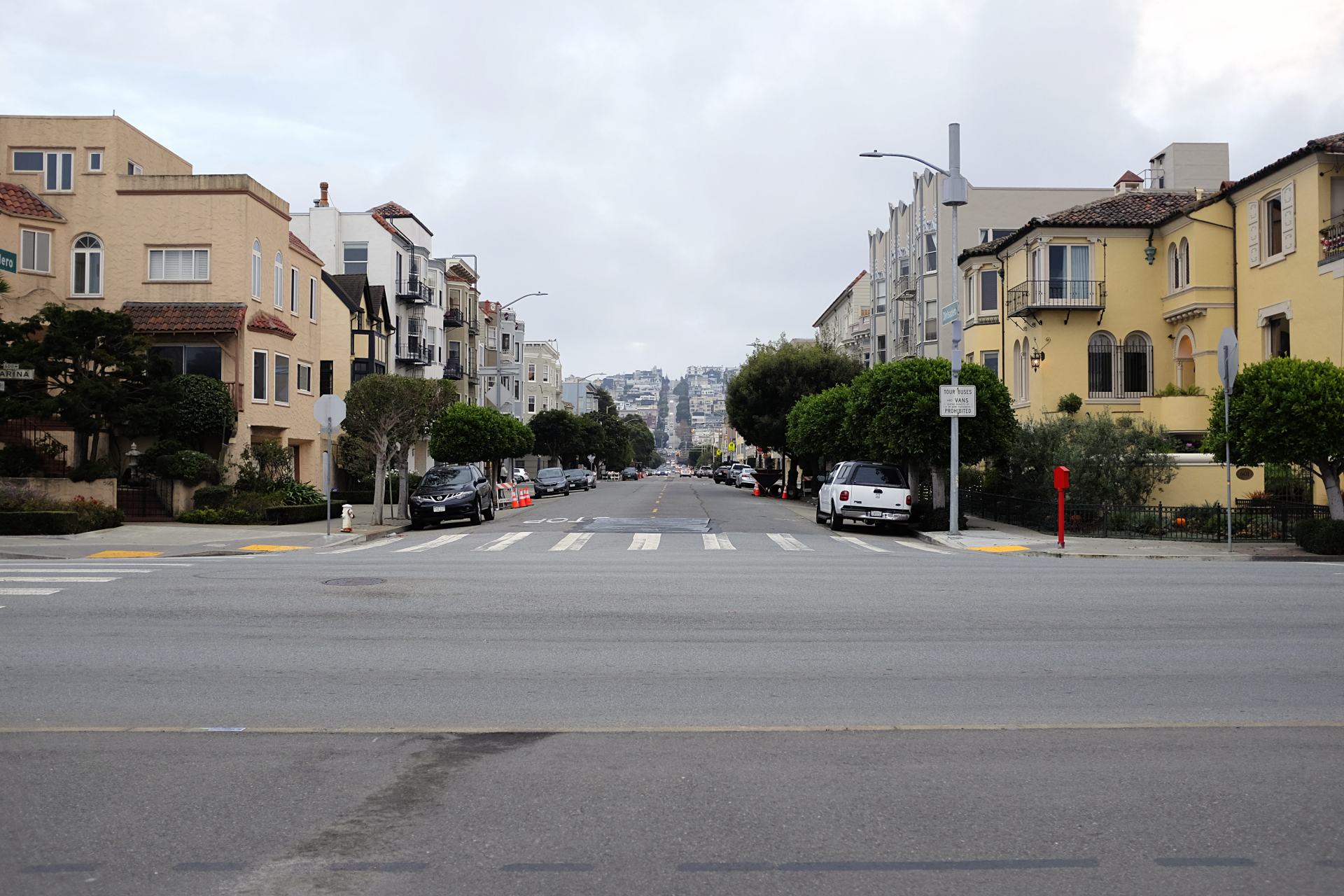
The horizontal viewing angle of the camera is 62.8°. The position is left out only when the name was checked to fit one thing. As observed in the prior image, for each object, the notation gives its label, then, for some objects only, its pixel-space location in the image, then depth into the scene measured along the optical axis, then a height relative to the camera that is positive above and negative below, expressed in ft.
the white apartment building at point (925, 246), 205.16 +45.62
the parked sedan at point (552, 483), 187.42 -1.61
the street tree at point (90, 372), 88.38 +8.41
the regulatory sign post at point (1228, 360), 67.97 +7.06
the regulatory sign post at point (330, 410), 81.97 +4.72
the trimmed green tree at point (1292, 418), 67.77 +3.51
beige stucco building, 105.91 +22.82
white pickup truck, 91.97 -1.79
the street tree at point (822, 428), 138.92 +6.06
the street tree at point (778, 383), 192.95 +16.07
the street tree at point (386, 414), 96.12 +5.24
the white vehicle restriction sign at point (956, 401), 85.87 +5.67
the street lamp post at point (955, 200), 81.71 +20.30
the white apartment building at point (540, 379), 391.86 +34.37
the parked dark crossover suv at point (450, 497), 98.37 -2.12
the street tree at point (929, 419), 94.58 +4.78
